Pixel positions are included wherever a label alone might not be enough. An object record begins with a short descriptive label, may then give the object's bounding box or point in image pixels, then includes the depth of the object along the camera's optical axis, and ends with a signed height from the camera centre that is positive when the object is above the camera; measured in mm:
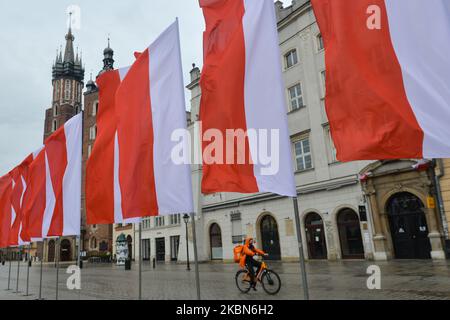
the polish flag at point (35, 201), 12406 +1924
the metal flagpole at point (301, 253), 4707 -189
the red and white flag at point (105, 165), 9297 +2240
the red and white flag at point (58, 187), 11130 +2176
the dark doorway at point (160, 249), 40409 -18
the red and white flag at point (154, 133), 7371 +2434
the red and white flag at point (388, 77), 4496 +1933
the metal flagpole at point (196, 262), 6423 -289
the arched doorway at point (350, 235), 22328 -20
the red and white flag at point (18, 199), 15148 +2545
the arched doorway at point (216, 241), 32469 +262
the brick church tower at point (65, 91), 84562 +38368
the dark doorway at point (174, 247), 38688 +47
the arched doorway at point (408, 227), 19672 +167
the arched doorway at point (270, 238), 27141 +199
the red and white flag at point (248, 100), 5562 +2236
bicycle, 11383 -1209
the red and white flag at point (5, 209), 16875 +2364
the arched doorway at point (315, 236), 24156 +25
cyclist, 11891 -585
